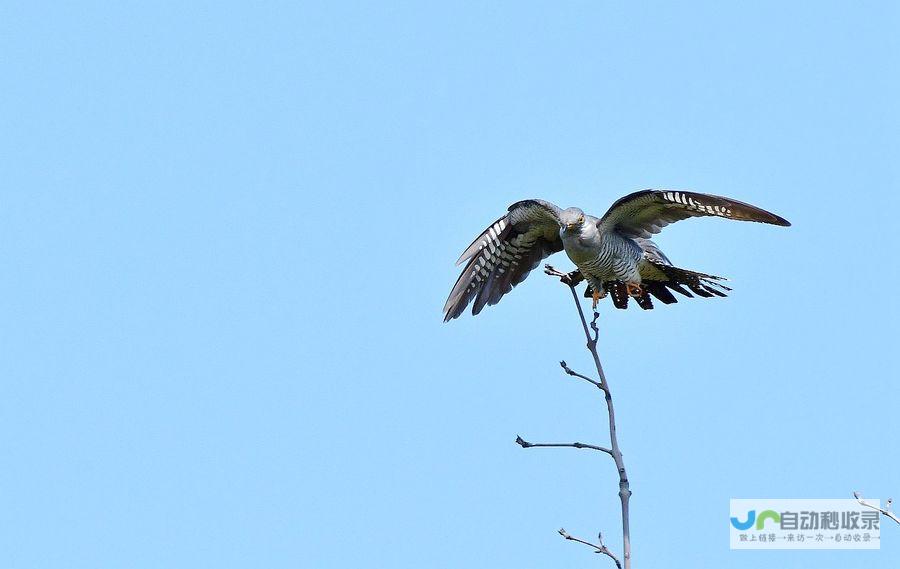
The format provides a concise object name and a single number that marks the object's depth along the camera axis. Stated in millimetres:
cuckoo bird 15703
